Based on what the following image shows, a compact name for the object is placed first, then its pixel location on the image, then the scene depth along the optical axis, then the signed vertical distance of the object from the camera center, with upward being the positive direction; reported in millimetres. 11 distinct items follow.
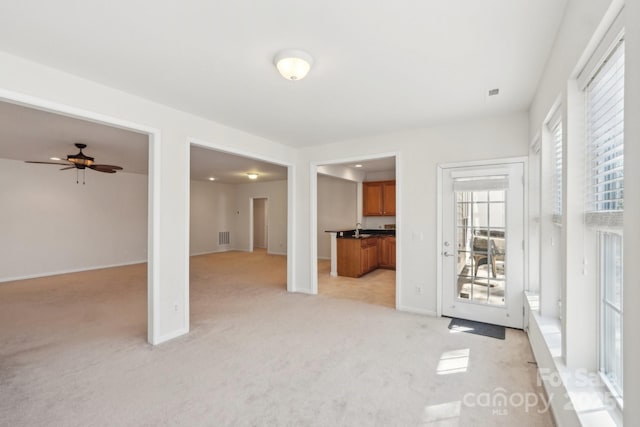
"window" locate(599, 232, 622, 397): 1487 -486
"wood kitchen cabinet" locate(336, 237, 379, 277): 6547 -949
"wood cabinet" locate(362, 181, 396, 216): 7891 +421
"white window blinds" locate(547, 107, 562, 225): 2449 +406
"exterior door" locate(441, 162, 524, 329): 3520 -363
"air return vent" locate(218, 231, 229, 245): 10809 -867
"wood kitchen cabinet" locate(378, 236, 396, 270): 7430 -940
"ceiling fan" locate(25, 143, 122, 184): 4972 +874
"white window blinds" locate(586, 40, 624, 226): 1333 +362
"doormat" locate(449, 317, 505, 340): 3369 -1339
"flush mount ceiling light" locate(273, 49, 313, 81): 2186 +1121
